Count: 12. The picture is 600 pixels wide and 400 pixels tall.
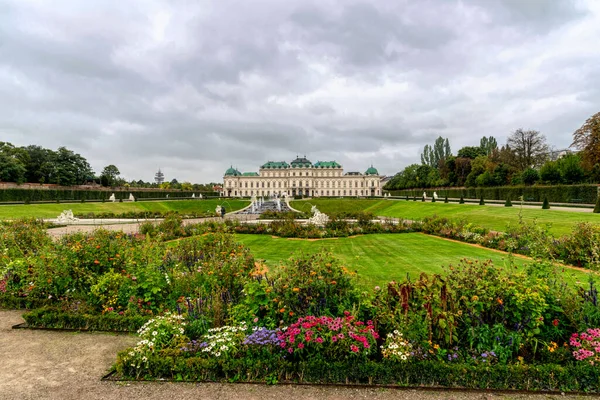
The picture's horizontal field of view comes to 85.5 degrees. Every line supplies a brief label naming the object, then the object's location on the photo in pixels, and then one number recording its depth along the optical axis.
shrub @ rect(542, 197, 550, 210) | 23.93
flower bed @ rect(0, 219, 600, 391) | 3.53
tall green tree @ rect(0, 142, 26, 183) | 47.03
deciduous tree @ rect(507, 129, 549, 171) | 49.56
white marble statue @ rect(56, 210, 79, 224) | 22.13
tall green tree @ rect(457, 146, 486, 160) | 65.88
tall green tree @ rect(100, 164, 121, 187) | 73.19
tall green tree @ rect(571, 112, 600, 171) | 29.25
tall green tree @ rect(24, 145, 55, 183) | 56.59
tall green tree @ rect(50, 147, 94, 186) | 55.19
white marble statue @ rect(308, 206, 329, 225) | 18.14
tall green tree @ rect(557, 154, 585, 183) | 35.03
